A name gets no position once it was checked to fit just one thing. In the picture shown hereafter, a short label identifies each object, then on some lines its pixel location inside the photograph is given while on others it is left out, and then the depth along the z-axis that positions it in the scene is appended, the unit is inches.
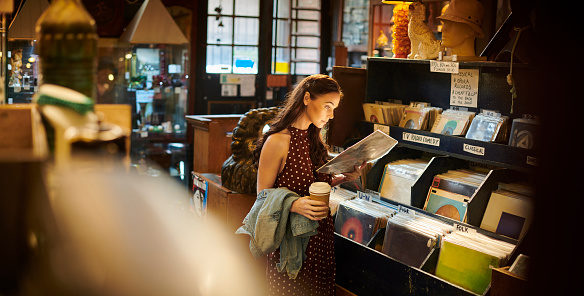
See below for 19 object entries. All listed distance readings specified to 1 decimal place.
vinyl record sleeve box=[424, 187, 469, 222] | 110.2
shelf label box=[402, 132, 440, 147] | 112.5
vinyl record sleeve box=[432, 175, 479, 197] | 108.8
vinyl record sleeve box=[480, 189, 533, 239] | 98.8
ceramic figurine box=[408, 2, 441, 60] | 120.0
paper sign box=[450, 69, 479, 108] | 123.6
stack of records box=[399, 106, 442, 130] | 124.3
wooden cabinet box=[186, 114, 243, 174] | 146.4
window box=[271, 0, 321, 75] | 333.4
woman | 99.3
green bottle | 27.4
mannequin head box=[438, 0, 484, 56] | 113.1
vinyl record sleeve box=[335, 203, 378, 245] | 116.8
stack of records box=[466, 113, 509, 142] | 107.6
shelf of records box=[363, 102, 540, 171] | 99.3
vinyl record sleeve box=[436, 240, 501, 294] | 94.8
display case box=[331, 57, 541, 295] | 100.5
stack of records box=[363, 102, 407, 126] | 129.8
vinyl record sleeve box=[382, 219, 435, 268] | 105.7
